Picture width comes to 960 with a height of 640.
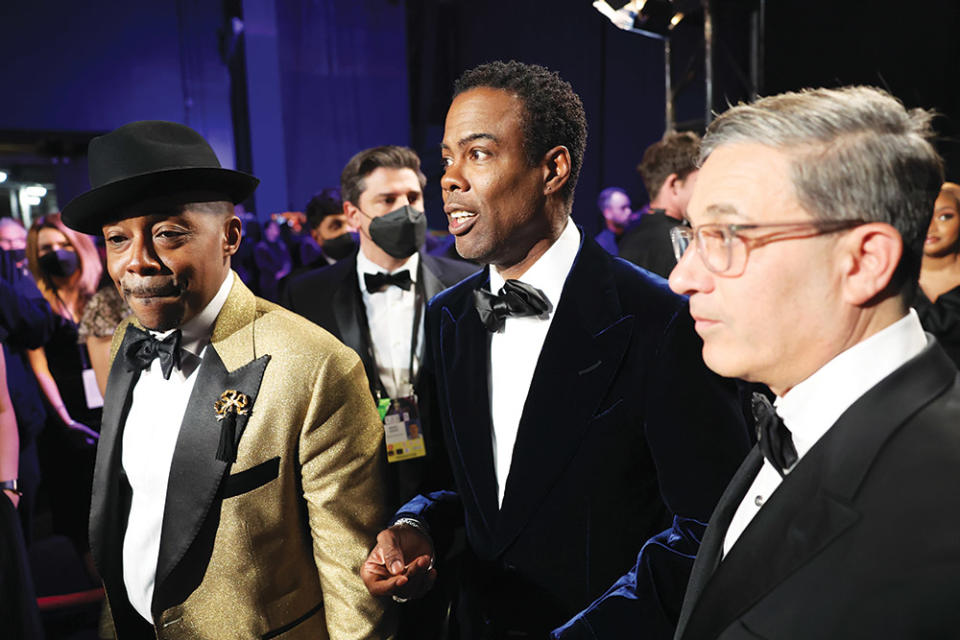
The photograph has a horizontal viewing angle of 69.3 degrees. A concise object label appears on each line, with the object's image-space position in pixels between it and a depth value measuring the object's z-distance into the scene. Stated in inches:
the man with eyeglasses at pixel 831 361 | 28.9
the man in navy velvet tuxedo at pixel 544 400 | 53.3
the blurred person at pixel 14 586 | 72.6
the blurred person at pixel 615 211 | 290.5
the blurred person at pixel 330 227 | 176.9
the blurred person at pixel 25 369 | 118.0
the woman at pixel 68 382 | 136.3
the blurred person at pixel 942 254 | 106.7
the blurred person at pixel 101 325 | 117.9
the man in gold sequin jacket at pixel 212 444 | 58.6
